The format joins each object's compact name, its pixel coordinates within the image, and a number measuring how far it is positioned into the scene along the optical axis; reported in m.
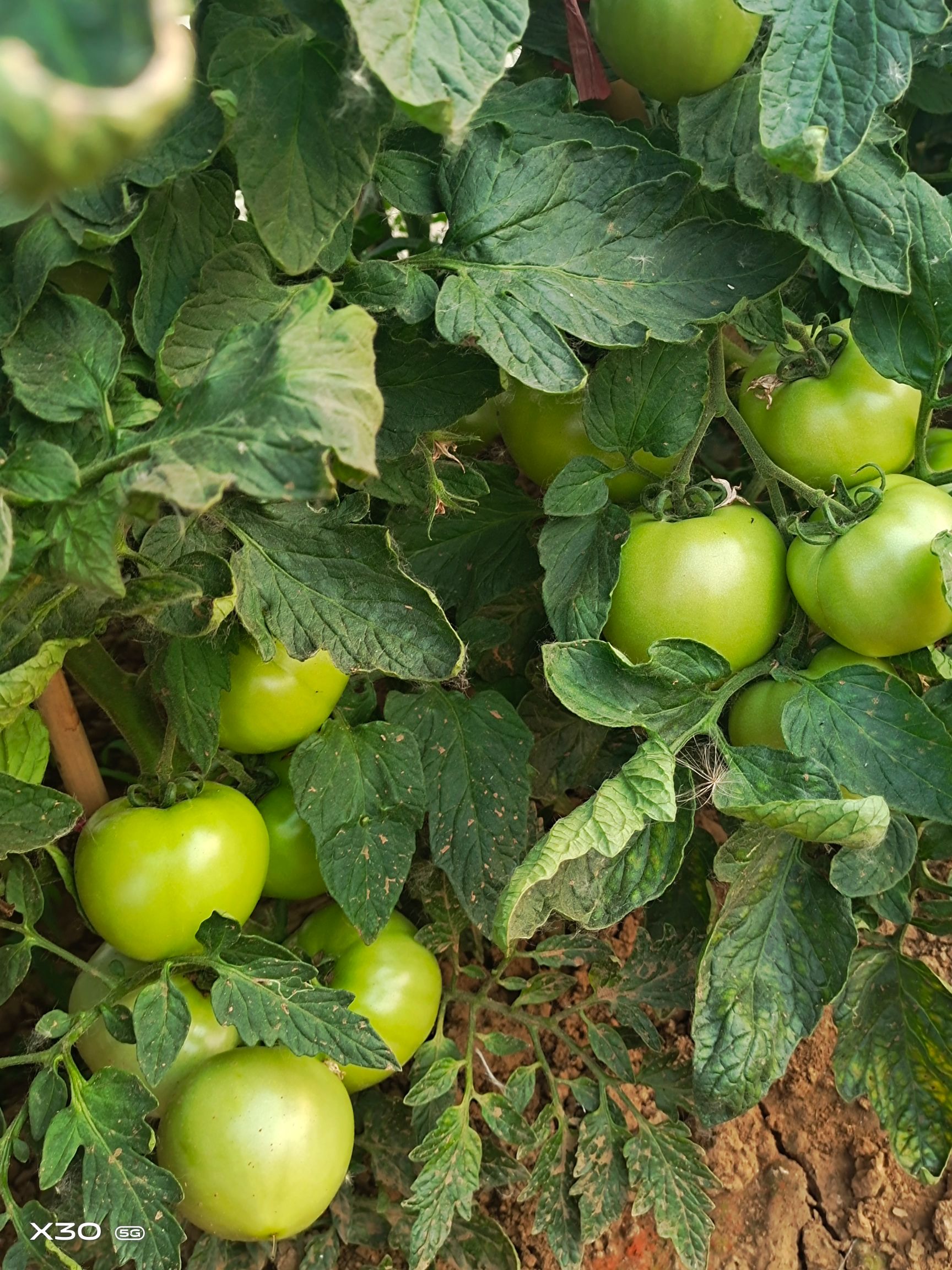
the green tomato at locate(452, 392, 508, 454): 0.77
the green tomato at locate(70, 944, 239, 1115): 0.73
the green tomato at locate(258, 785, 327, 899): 0.77
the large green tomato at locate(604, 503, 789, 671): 0.63
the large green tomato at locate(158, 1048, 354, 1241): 0.68
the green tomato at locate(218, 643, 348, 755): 0.69
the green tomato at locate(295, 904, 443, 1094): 0.77
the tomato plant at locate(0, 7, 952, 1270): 0.50
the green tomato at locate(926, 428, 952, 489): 0.69
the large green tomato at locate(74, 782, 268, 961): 0.67
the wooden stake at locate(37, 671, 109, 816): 0.74
